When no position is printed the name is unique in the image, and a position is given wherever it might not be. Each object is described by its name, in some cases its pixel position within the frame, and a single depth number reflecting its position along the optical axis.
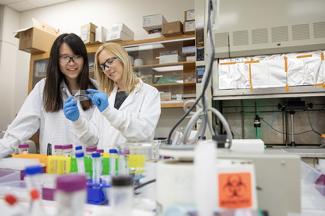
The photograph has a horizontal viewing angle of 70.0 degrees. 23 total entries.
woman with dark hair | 1.47
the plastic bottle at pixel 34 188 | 0.43
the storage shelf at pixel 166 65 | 2.85
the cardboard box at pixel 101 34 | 3.08
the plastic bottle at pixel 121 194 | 0.41
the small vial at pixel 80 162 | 0.77
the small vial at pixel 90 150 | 0.85
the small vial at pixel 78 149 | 0.81
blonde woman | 1.28
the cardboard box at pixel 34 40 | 3.17
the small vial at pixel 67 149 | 0.93
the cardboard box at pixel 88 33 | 3.05
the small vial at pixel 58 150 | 0.95
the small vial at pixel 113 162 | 0.79
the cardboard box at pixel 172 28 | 2.75
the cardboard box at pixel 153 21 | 2.88
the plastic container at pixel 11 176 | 0.90
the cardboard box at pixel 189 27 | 2.73
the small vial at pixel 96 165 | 0.77
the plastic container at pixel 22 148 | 1.28
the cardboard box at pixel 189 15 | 2.79
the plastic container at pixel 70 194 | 0.35
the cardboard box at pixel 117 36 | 2.98
